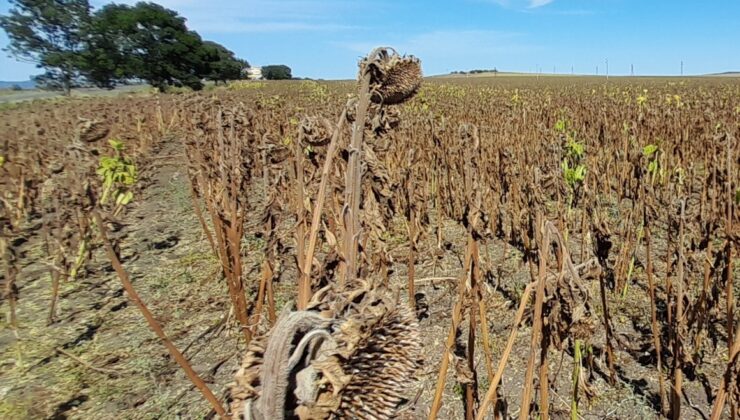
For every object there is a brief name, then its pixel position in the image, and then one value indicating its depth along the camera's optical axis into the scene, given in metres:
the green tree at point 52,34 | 42.16
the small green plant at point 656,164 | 4.10
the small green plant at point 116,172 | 4.19
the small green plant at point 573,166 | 3.88
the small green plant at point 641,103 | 9.60
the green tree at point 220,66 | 43.31
